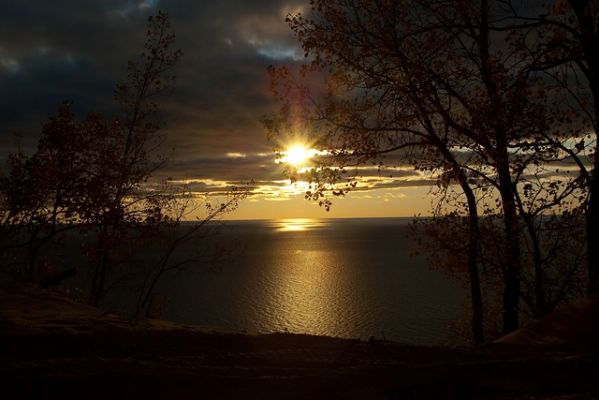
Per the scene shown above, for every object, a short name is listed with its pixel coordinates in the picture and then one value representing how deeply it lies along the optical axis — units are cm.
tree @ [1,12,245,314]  1947
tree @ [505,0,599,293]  1291
